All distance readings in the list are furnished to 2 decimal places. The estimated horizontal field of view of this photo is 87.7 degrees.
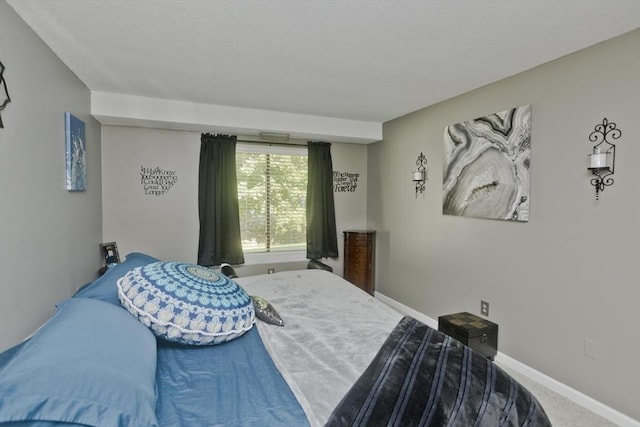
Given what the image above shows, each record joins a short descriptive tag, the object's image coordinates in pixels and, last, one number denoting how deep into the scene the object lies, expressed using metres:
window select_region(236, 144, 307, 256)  4.30
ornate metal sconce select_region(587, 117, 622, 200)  2.14
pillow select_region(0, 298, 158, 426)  0.83
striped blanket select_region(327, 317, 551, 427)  1.09
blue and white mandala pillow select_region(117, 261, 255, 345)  1.44
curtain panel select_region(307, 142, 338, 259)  4.54
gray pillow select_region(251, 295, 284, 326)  1.84
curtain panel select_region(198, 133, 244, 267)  3.99
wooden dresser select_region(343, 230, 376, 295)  4.48
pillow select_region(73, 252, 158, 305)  1.62
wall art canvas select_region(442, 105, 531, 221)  2.70
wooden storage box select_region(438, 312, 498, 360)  2.73
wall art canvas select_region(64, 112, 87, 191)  2.44
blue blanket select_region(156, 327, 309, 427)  1.07
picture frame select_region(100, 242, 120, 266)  3.40
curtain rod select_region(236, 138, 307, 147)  4.23
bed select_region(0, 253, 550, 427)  0.89
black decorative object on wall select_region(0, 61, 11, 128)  1.58
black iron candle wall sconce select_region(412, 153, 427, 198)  3.79
